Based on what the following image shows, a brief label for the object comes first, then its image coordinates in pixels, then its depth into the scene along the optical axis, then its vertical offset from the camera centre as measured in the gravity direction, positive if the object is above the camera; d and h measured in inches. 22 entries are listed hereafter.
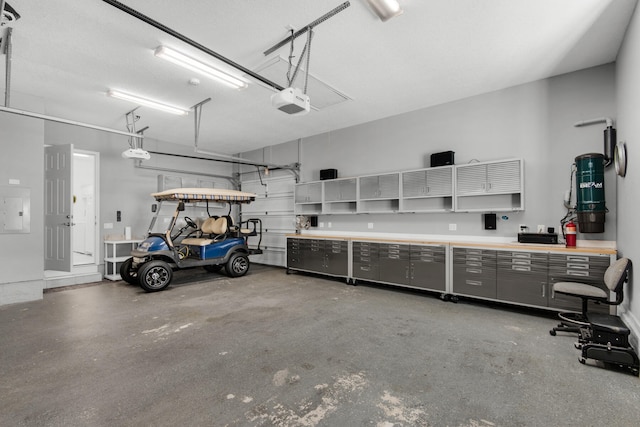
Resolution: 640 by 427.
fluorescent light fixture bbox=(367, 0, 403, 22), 106.3 +78.3
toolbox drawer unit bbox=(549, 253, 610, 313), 143.1 -30.2
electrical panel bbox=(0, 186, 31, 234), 184.3 +3.5
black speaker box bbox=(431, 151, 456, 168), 204.7 +40.6
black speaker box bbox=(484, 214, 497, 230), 193.0 -4.3
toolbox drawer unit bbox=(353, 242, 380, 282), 225.8 -37.2
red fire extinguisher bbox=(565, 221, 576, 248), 157.9 -10.8
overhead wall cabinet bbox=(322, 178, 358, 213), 256.2 +17.9
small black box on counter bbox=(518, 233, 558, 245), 164.7 -13.6
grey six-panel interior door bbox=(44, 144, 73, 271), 230.7 +6.7
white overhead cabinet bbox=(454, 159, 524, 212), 178.4 +18.3
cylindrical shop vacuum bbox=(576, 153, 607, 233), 147.3 +10.7
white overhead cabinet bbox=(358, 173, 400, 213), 230.5 +18.1
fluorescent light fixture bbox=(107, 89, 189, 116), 189.5 +79.8
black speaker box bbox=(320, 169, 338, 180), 274.2 +39.9
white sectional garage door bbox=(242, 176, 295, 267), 328.2 +2.2
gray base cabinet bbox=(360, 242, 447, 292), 195.3 -36.6
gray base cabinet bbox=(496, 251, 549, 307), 158.2 -36.1
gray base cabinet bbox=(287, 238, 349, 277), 245.9 -37.1
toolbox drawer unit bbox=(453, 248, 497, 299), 174.4 -36.0
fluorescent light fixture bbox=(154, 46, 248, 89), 137.3 +77.3
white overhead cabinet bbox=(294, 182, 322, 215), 282.5 +17.0
